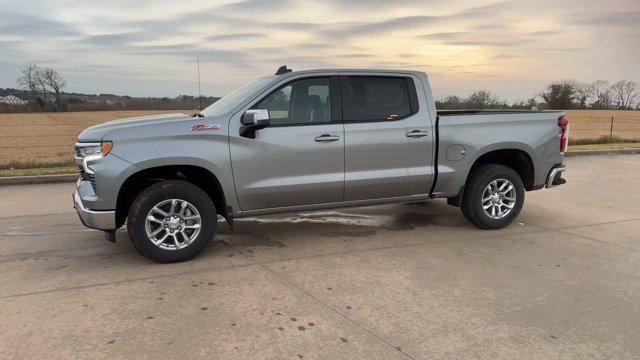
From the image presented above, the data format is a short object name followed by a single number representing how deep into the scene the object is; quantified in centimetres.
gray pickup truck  480
